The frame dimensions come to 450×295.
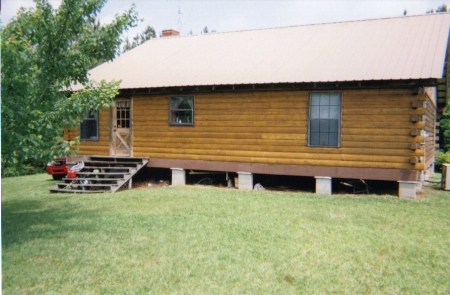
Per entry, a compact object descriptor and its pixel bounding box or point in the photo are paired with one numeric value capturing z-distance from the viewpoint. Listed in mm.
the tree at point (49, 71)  6910
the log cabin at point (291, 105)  12125
